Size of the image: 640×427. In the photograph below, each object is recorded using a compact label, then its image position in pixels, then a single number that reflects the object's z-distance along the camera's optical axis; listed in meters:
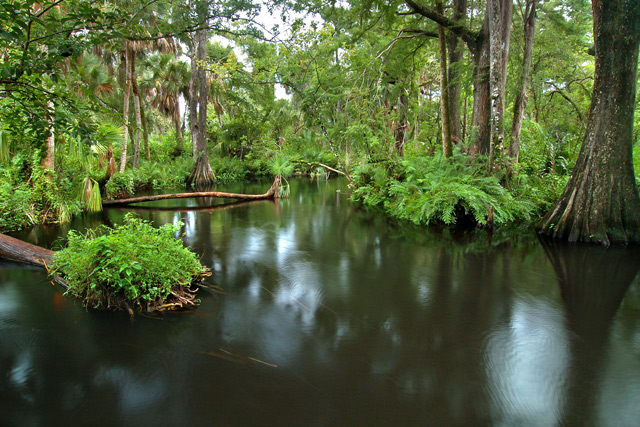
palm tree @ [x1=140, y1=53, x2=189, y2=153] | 23.38
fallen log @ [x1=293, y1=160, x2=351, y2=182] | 15.51
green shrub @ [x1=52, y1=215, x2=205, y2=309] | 4.24
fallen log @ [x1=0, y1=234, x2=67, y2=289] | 5.94
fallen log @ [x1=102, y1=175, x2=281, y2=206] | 12.69
